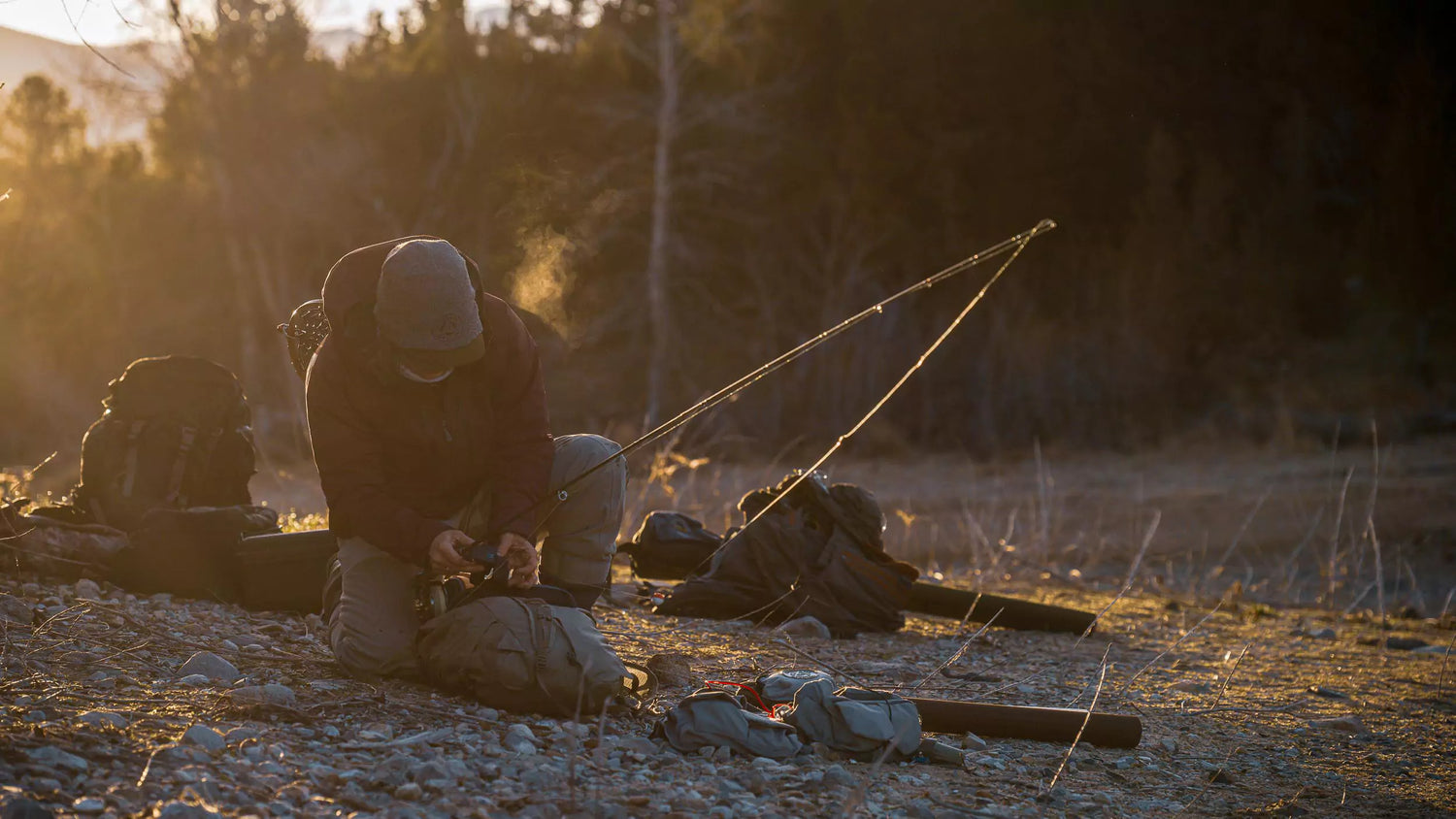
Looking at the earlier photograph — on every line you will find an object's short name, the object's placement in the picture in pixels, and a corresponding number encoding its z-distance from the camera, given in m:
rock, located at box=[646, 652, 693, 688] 4.23
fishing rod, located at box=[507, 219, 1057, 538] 3.87
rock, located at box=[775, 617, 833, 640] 5.50
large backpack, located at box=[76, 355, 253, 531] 5.37
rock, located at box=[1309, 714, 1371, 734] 4.67
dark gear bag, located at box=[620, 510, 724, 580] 6.18
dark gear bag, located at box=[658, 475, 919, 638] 5.69
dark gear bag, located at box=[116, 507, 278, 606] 5.00
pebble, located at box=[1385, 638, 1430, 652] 6.62
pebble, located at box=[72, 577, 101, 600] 4.72
